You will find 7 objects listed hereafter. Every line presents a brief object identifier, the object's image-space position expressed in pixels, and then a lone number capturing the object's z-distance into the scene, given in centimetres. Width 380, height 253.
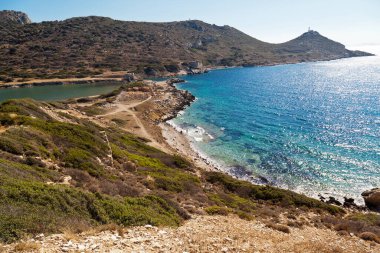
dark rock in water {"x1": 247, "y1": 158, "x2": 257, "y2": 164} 4767
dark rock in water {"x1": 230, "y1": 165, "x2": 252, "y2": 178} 4344
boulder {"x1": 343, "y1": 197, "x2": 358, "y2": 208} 3396
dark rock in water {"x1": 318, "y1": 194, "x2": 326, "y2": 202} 3567
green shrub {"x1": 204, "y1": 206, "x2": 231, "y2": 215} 2055
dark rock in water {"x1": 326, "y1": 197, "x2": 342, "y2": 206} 3488
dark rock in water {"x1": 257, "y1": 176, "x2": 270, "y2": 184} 4084
